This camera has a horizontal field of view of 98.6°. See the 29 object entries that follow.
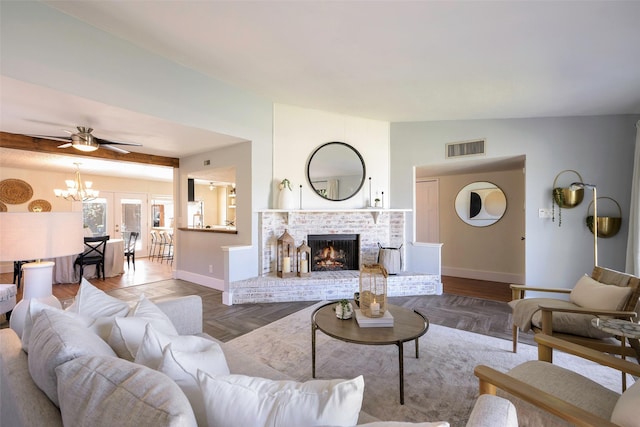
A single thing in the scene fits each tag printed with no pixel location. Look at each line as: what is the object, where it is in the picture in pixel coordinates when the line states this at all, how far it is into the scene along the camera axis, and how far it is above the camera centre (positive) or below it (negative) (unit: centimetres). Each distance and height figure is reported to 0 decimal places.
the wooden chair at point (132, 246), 633 -78
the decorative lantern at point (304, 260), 409 -67
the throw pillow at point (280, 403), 72 -50
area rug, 177 -122
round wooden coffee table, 178 -81
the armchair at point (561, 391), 105 -82
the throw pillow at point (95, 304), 139 -47
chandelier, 577 +53
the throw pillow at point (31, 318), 115 -44
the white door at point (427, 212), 572 +7
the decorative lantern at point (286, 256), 407 -62
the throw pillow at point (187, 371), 87 -51
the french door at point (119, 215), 723 +0
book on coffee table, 200 -78
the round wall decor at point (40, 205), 618 +24
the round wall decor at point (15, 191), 585 +53
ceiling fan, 304 +85
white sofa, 79 -59
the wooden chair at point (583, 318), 193 -79
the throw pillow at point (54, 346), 88 -44
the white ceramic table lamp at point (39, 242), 166 -17
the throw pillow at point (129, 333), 111 -50
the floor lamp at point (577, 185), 307 +34
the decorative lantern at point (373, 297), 210 -66
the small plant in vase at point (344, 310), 214 -75
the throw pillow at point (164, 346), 96 -50
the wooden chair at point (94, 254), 510 -74
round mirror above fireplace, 443 +72
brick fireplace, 431 -19
